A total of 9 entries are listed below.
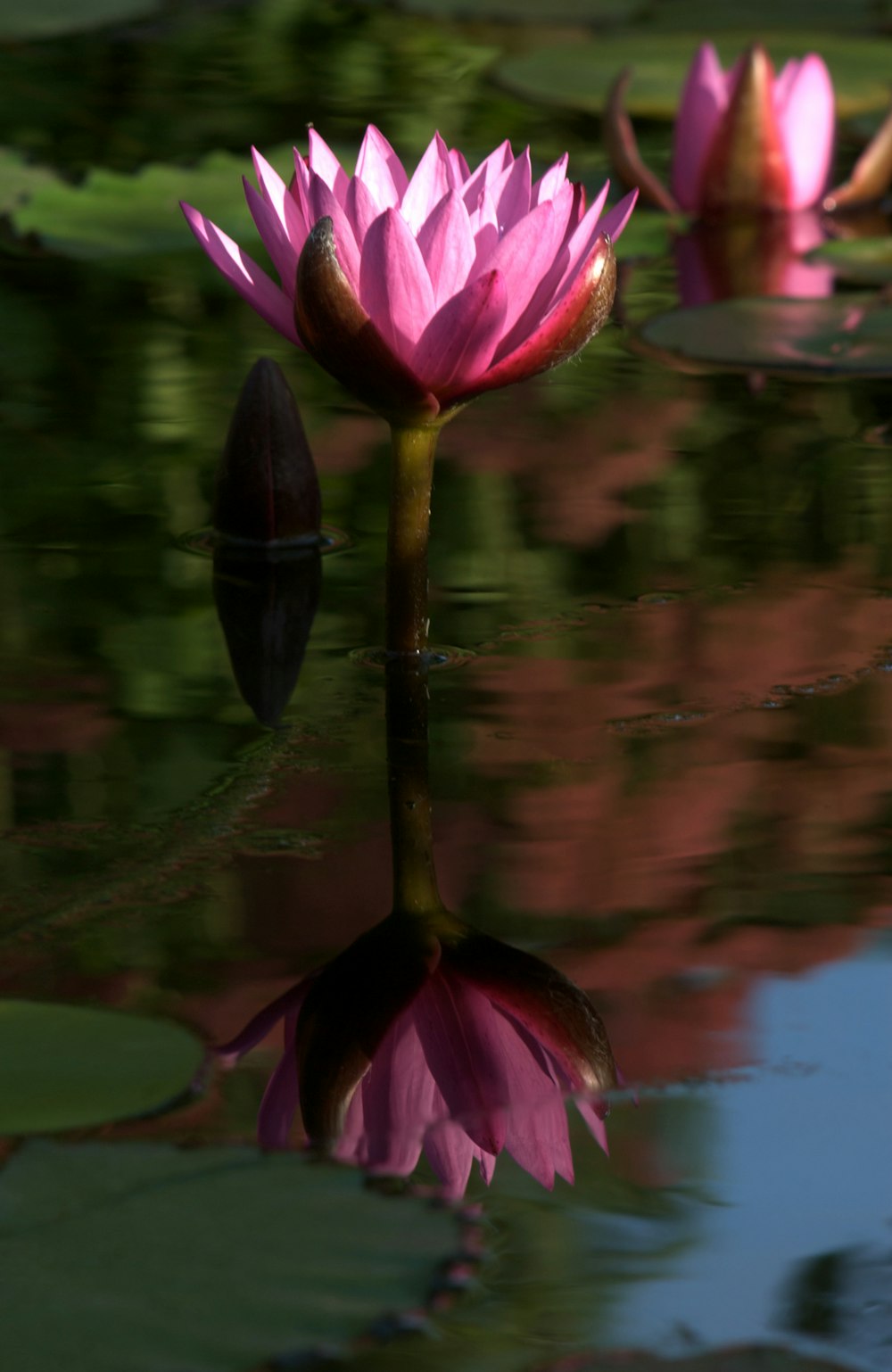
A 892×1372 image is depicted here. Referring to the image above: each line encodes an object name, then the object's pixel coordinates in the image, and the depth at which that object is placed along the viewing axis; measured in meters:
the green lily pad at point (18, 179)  5.15
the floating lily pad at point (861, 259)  4.68
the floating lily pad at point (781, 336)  4.06
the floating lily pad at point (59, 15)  7.15
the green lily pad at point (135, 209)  4.93
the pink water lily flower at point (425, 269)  2.12
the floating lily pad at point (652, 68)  6.48
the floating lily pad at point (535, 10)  7.65
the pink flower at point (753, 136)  5.01
